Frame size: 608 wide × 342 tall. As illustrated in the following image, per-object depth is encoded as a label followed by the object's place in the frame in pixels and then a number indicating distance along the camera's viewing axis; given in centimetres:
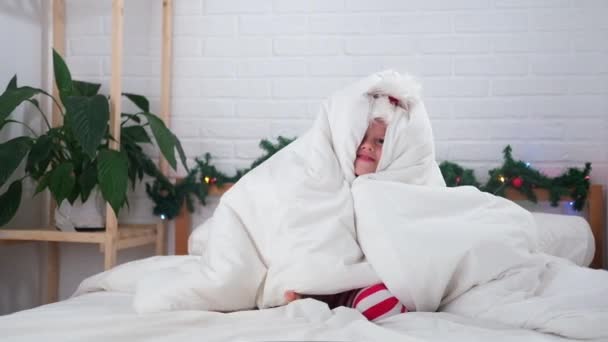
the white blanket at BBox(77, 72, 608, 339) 172
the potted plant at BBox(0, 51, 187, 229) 242
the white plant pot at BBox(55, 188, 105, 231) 267
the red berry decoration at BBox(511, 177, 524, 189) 272
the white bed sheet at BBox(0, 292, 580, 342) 135
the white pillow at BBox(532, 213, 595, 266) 240
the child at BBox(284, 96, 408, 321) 174
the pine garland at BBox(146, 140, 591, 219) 271
